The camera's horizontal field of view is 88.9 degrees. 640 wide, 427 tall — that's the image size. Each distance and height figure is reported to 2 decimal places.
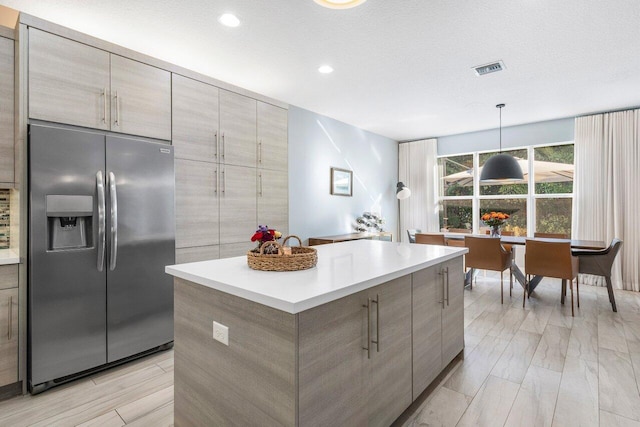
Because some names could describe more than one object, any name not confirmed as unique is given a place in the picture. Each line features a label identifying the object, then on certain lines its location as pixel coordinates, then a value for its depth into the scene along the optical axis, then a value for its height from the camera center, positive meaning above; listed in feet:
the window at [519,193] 17.30 +1.23
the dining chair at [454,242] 14.70 -1.26
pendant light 13.75 +1.92
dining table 12.18 -1.15
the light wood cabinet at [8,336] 6.59 -2.53
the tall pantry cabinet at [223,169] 9.45 +1.45
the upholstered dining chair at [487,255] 13.01 -1.66
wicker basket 5.20 -0.76
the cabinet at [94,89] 6.98 +2.96
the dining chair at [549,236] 14.98 -0.98
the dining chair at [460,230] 19.44 -0.97
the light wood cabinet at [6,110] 7.01 +2.23
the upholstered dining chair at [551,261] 11.43 -1.67
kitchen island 3.86 -1.79
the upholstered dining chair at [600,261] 11.61 -1.69
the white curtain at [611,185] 14.74 +1.39
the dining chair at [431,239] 14.42 -1.10
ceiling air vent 10.42 +4.80
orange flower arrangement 14.02 -0.20
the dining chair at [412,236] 15.86 -1.07
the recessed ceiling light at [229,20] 7.85 +4.75
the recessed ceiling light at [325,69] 10.65 +4.81
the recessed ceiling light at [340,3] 6.06 +3.93
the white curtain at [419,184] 20.93 +1.99
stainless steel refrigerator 6.79 -0.87
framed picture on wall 16.90 +1.69
